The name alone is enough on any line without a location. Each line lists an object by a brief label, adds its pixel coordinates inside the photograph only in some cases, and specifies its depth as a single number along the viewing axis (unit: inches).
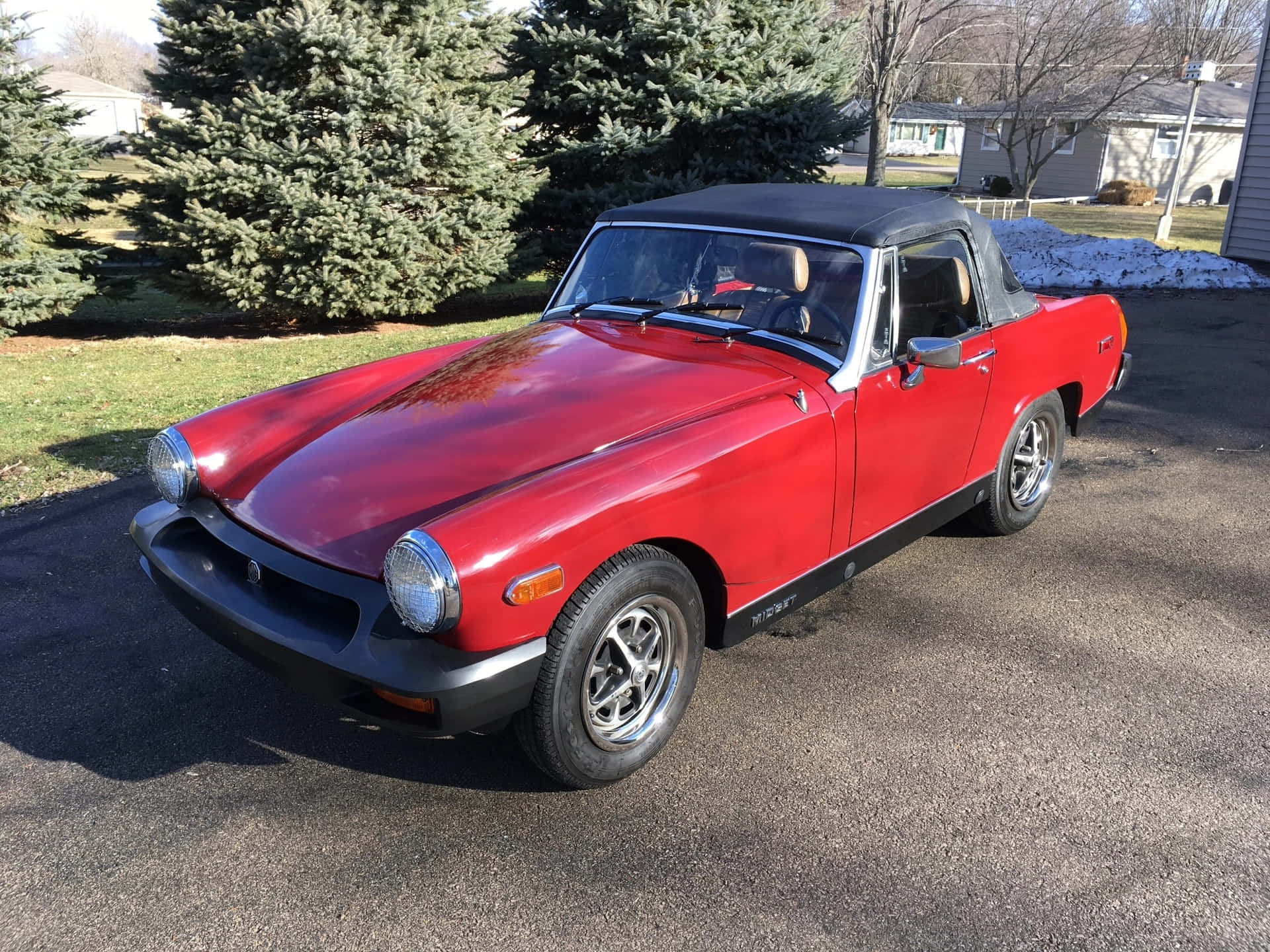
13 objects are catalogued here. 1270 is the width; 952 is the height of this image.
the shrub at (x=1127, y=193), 1129.4
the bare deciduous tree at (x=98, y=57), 4047.7
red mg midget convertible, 107.5
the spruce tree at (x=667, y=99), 462.9
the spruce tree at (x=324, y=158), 406.6
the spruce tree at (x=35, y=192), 428.8
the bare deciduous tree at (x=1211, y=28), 1739.7
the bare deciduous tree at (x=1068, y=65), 1108.5
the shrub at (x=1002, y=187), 1300.4
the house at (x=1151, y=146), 1229.1
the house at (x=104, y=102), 2130.9
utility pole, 672.4
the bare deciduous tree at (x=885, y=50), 814.5
